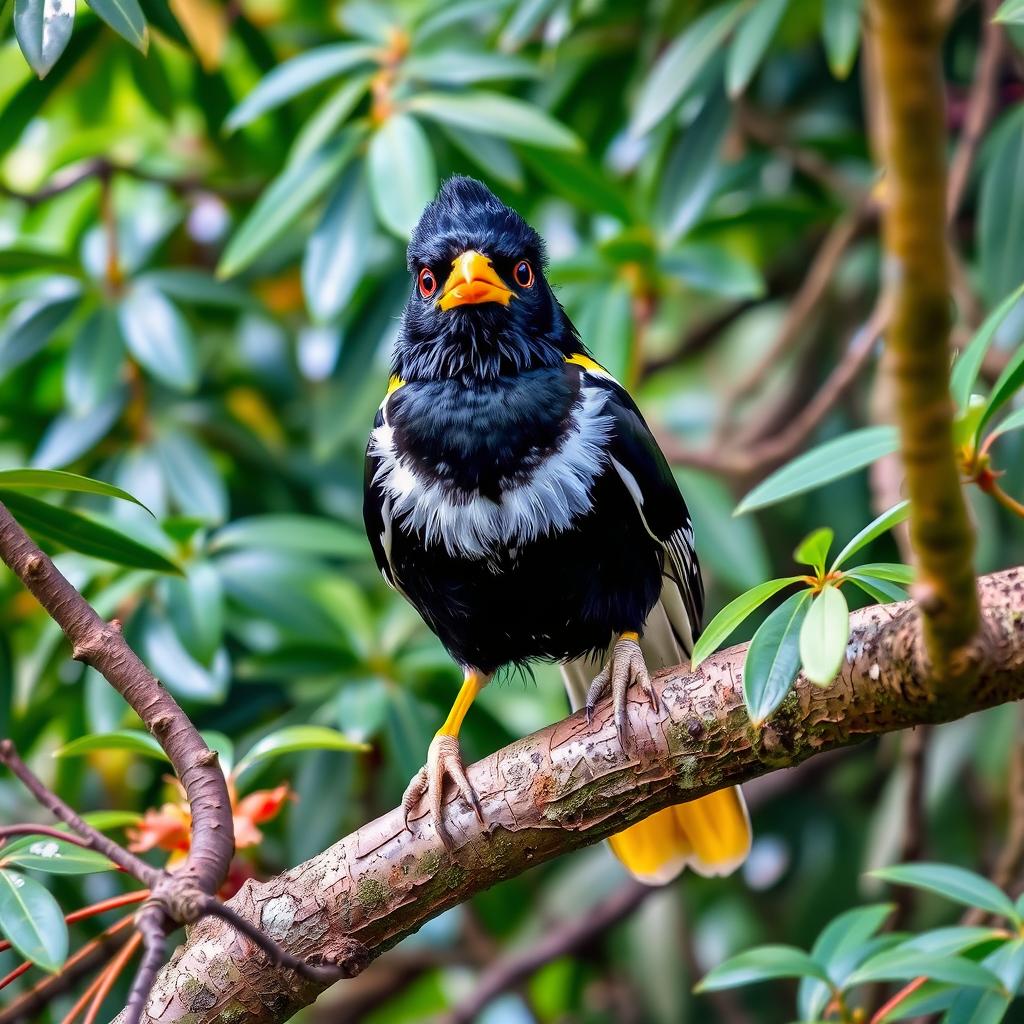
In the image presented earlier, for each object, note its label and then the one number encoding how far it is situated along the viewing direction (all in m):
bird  4.68
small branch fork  2.99
